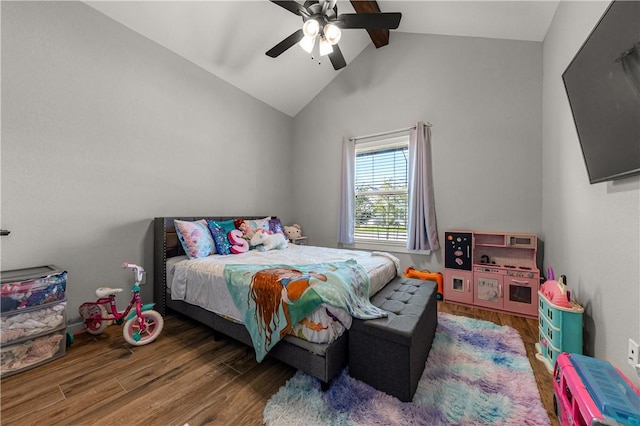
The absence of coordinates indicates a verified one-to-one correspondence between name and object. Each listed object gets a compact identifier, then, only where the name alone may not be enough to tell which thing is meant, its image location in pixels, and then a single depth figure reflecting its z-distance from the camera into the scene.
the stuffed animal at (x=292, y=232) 4.00
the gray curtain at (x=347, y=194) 3.88
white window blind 3.62
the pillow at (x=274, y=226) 3.32
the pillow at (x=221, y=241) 2.61
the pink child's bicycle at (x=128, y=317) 1.98
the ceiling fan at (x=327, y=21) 1.97
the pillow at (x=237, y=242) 2.70
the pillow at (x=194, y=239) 2.43
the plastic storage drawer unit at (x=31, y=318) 1.55
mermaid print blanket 1.45
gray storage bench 1.33
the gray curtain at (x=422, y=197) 3.25
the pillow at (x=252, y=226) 2.96
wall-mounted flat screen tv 1.06
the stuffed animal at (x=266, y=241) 2.91
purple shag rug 1.24
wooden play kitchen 2.57
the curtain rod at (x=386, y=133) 3.38
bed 1.44
